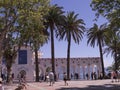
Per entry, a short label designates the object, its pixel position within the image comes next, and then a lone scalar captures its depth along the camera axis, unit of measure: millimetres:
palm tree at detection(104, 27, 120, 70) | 12783
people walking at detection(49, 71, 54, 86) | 13402
